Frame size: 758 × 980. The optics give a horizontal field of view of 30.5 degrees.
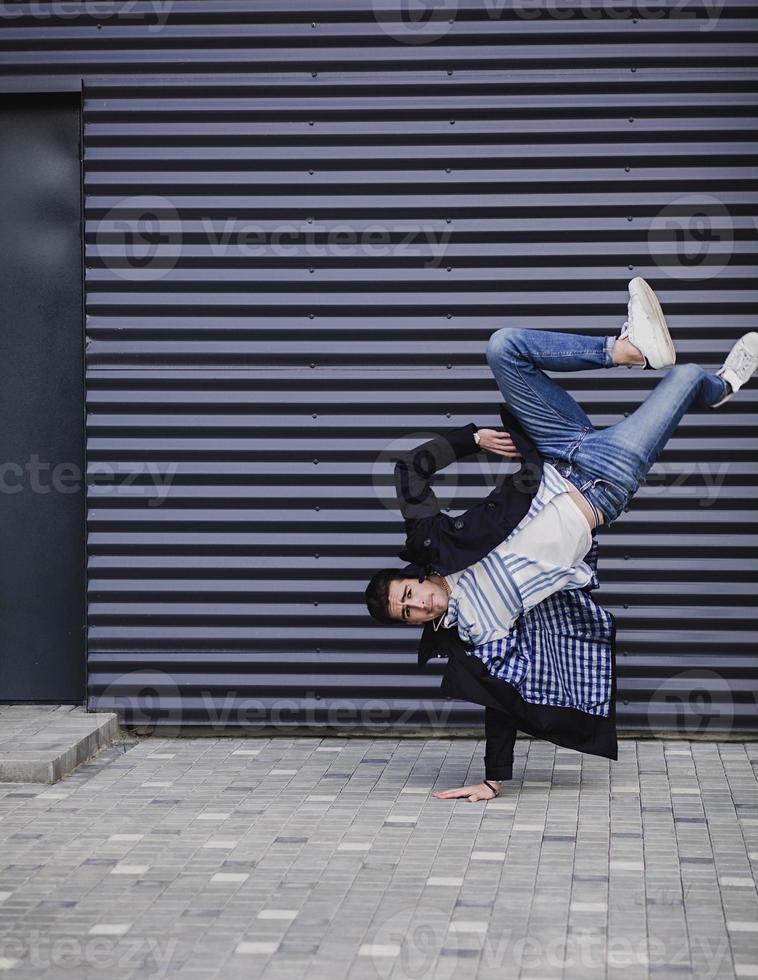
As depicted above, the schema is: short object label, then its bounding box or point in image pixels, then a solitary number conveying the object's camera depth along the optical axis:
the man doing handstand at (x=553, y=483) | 5.96
